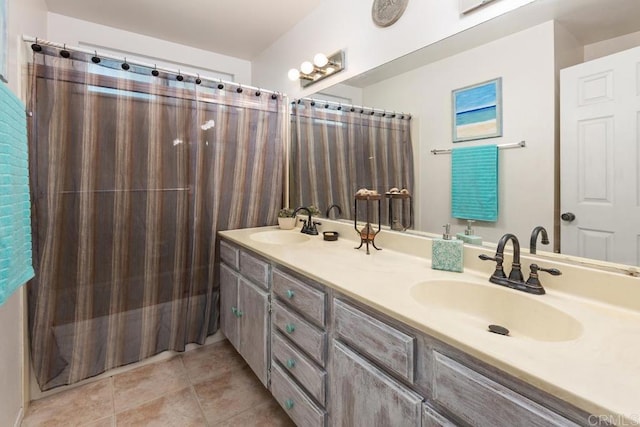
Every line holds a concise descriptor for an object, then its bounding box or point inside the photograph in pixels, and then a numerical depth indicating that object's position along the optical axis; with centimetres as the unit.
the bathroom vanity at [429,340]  58
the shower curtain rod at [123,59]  152
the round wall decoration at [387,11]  159
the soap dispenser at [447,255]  121
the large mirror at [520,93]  97
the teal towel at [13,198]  102
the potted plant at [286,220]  227
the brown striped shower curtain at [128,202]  165
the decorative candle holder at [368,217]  159
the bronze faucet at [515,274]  98
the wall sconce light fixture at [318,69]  201
